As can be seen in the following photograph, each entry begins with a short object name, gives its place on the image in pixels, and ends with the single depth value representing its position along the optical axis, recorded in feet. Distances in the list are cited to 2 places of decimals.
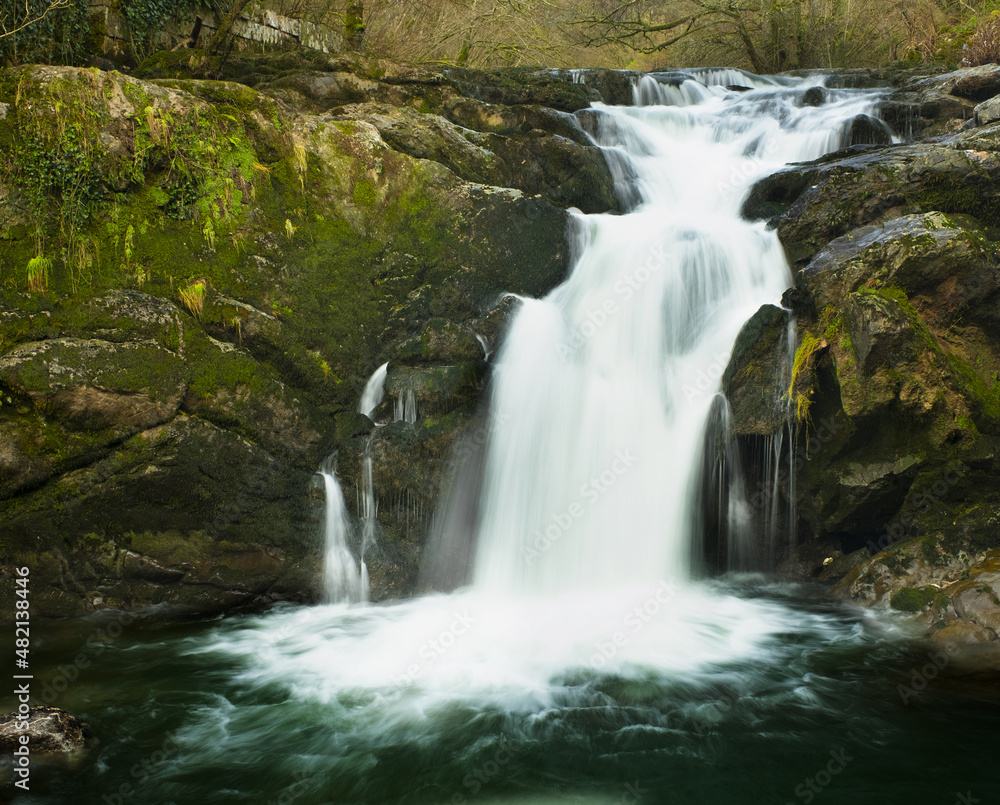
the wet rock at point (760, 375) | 21.13
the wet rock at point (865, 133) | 35.96
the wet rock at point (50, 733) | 12.37
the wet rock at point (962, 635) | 15.85
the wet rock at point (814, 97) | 41.06
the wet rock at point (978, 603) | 16.14
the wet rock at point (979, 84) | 37.35
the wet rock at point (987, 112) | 31.24
